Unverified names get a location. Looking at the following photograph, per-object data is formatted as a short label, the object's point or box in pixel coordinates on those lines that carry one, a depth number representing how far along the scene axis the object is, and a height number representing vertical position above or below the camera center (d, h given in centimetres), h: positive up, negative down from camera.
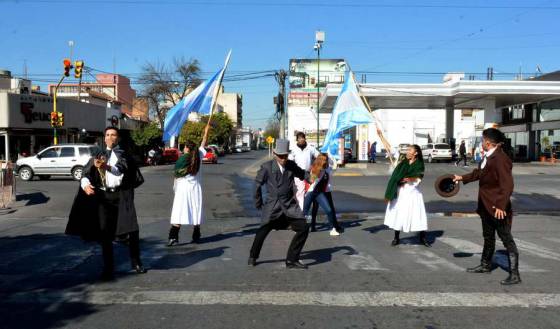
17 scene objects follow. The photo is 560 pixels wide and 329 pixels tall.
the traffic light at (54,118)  3119 +140
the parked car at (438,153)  4197 -85
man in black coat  636 -75
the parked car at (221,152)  7160 -132
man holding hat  636 -68
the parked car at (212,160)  4472 -145
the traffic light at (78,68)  2917 +402
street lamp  3822 +741
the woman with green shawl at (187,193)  867 -81
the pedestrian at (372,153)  4031 -81
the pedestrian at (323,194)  982 -95
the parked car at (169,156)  4495 -110
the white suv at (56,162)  2420 -85
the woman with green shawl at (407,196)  854 -86
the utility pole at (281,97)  3853 +324
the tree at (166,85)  6306 +684
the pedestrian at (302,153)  996 -20
